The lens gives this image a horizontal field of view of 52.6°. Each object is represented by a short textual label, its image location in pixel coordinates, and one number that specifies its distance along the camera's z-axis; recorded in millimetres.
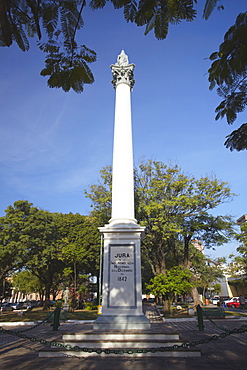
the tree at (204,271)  33006
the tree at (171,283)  18438
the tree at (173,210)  21656
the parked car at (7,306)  43572
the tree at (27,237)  24047
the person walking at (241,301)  33094
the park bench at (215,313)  18078
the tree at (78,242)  29422
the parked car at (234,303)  35781
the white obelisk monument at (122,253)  8852
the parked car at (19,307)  43844
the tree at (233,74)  3592
